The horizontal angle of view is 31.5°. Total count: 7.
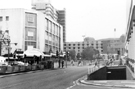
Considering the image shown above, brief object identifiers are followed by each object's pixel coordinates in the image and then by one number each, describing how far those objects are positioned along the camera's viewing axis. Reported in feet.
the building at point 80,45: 340.90
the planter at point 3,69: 98.98
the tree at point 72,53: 406.82
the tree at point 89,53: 343.26
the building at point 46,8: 440.45
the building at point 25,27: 236.43
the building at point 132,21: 51.32
